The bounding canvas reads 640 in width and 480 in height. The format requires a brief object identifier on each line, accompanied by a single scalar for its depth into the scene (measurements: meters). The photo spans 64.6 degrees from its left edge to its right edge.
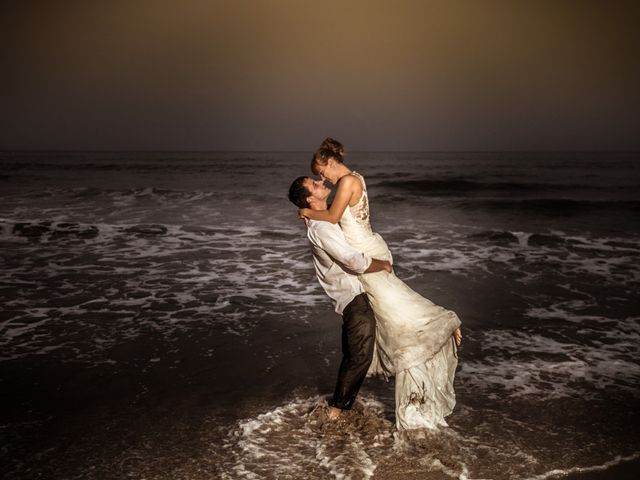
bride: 3.95
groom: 3.78
